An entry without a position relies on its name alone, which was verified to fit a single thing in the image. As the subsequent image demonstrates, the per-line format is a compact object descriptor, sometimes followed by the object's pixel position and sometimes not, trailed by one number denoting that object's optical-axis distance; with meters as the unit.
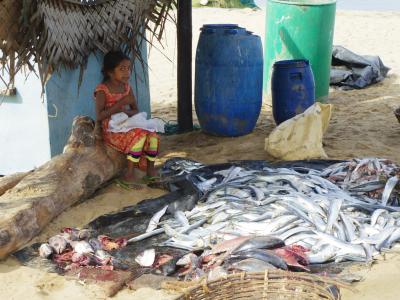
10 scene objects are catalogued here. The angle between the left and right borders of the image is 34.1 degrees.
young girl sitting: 5.48
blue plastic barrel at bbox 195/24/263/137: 6.80
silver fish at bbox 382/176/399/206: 4.83
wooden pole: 7.17
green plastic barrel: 8.15
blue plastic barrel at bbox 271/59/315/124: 7.00
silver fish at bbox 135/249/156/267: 4.14
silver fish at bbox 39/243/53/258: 4.27
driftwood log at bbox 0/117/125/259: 4.39
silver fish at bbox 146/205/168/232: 4.62
